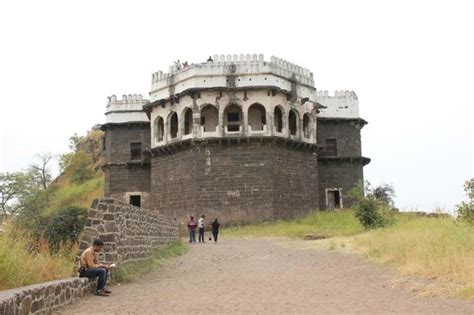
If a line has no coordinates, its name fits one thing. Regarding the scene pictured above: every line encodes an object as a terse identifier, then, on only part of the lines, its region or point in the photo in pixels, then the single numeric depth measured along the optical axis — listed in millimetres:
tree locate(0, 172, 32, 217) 38750
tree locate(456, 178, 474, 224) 14633
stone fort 26250
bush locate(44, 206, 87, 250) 18391
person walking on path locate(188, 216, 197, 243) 21438
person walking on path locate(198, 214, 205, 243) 21828
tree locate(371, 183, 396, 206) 30334
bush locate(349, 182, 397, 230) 20820
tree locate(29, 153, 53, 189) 48194
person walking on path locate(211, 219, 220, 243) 20828
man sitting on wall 8633
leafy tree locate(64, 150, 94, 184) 48031
